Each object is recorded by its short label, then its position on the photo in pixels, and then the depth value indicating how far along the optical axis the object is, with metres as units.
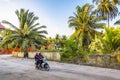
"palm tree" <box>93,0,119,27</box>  15.94
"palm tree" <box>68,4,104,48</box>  13.17
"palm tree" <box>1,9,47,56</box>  13.59
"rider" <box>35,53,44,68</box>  6.60
